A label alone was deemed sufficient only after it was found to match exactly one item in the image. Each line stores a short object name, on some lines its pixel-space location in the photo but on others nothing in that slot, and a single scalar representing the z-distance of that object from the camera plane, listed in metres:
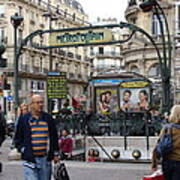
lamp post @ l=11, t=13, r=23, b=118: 15.04
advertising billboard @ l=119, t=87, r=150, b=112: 22.66
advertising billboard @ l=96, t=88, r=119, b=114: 24.58
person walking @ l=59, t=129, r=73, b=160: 14.36
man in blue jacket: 6.43
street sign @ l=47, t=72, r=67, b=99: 16.23
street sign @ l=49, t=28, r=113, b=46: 14.84
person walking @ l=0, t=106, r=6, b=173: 9.66
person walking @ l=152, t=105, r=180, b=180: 6.20
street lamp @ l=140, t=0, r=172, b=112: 15.52
